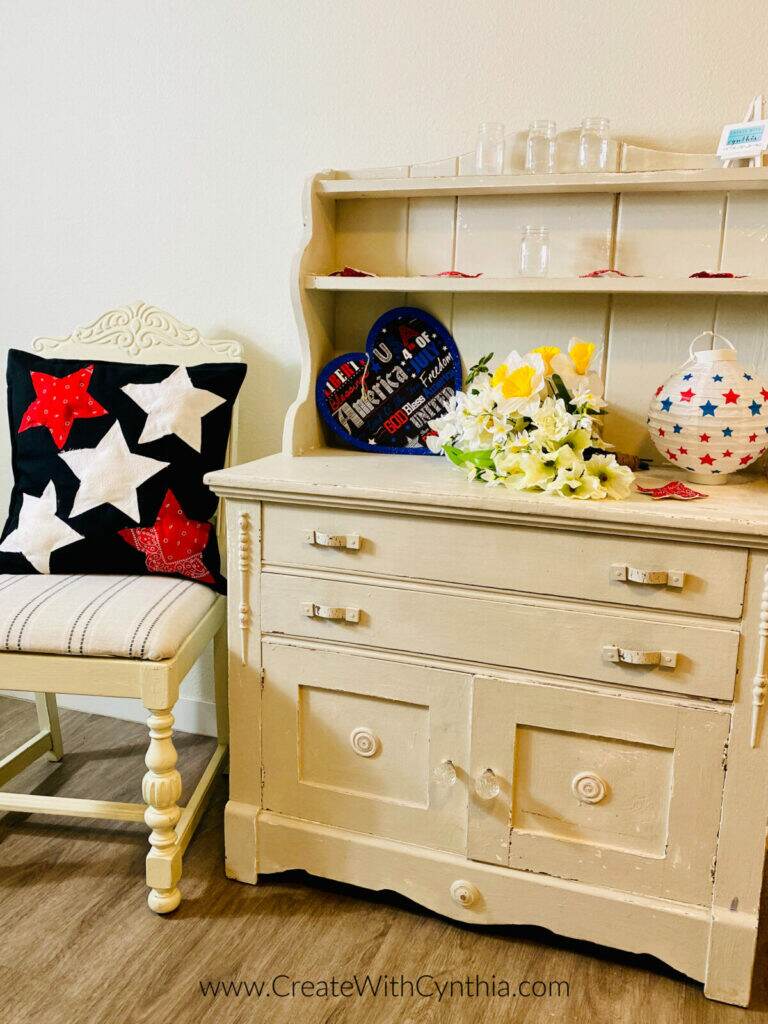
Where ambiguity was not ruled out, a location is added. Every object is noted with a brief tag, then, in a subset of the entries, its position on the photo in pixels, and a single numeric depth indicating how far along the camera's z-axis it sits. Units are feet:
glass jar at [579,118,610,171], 5.14
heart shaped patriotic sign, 5.82
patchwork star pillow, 5.49
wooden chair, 4.77
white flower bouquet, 4.47
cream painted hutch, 4.31
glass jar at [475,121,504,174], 5.32
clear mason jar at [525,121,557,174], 5.23
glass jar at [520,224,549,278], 5.31
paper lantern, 4.69
